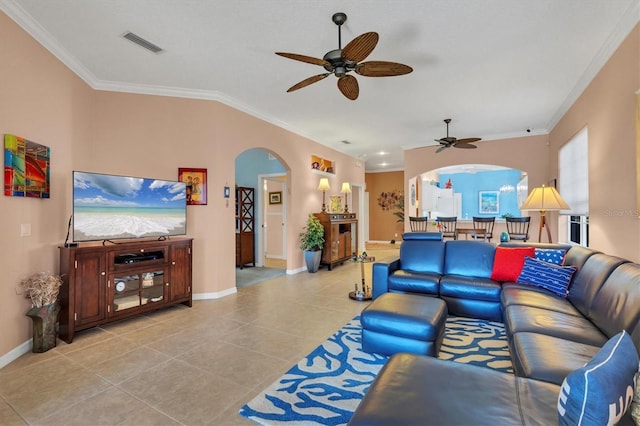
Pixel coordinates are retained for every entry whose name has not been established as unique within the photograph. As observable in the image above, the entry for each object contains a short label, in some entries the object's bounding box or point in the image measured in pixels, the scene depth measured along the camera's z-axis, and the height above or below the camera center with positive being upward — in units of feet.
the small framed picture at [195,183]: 14.17 +1.42
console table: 21.42 -1.83
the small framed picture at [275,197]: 25.76 +1.34
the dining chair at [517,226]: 18.58 -1.07
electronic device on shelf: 11.24 -1.68
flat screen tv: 10.27 +0.25
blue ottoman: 7.93 -3.08
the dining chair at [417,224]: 23.36 -1.00
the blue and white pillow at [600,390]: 3.07 -1.90
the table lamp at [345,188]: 24.86 +2.00
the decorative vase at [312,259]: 20.51 -3.15
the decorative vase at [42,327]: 8.97 -3.38
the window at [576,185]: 13.35 +1.27
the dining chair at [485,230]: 20.67 -1.26
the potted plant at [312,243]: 20.51 -2.07
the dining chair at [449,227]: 21.47 -1.15
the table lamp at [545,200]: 12.24 +0.44
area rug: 6.23 -4.10
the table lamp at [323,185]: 22.29 +2.02
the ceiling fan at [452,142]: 17.91 +4.19
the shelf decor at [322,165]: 22.67 +3.78
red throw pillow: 11.62 -2.01
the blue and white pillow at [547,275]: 9.74 -2.18
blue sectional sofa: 4.11 -2.64
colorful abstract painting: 8.45 +1.39
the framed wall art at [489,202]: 32.17 +0.99
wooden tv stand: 9.89 -2.46
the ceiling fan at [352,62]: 7.79 +4.22
